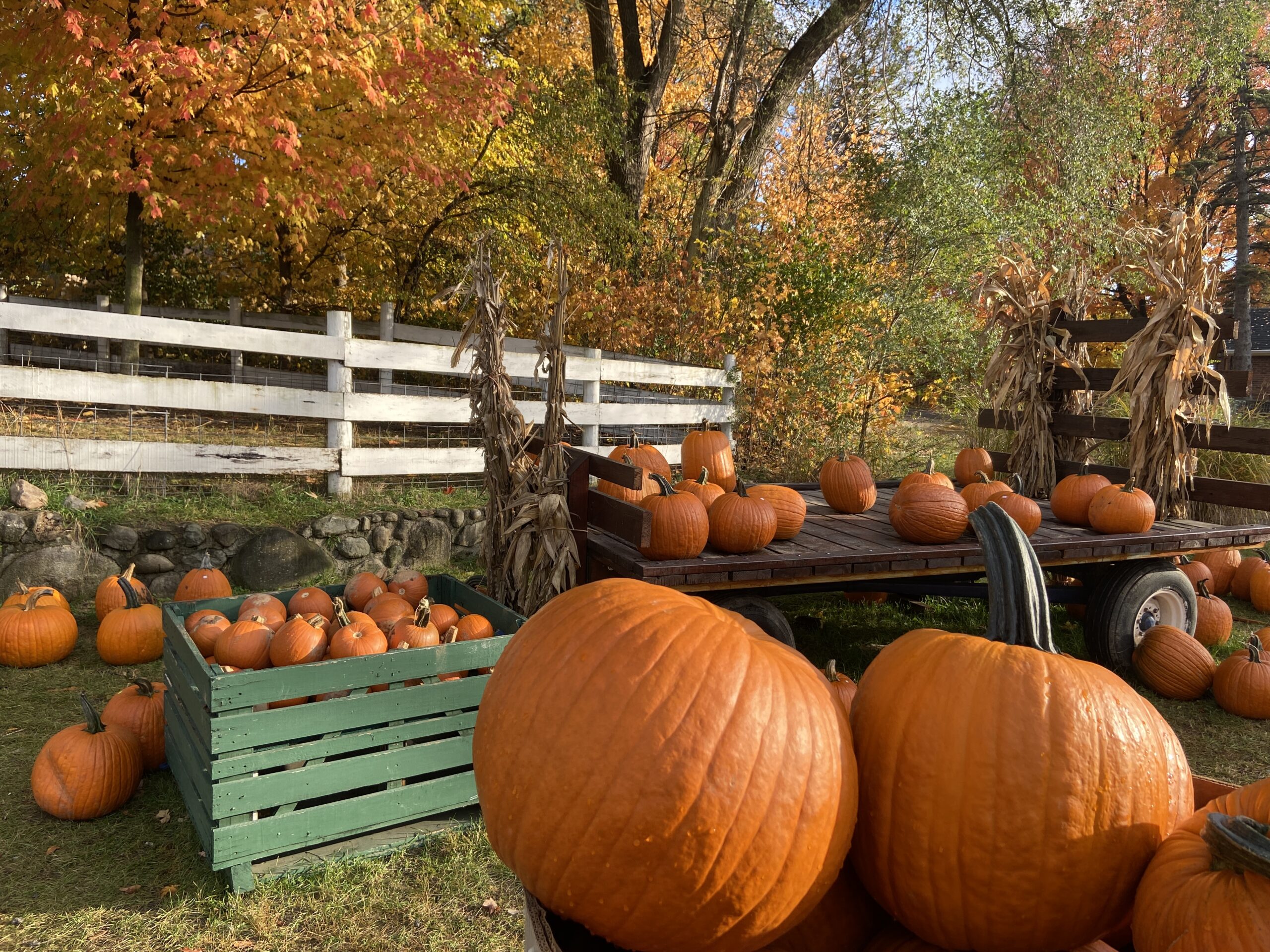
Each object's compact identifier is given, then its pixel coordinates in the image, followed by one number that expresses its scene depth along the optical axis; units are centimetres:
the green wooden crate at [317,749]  264
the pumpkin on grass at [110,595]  482
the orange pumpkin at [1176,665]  461
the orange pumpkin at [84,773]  305
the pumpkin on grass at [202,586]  482
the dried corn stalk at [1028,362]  615
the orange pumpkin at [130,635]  443
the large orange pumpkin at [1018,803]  109
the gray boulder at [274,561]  562
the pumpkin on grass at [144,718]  349
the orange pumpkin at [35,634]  432
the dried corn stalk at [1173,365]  527
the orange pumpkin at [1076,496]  478
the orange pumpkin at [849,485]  485
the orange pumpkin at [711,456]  491
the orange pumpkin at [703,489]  390
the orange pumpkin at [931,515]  394
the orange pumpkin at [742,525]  365
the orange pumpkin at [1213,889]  90
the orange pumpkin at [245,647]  304
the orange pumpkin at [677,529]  351
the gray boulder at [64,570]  505
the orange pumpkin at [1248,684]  439
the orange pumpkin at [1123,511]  448
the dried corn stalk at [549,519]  369
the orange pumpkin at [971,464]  554
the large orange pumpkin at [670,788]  110
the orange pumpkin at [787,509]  397
